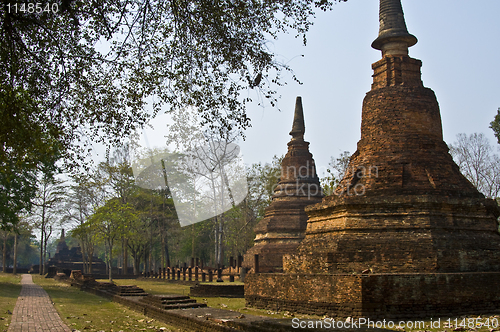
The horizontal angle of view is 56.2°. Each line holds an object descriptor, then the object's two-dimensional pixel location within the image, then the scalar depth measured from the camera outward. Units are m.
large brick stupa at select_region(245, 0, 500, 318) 10.00
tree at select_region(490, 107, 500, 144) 31.86
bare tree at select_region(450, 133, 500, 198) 29.23
